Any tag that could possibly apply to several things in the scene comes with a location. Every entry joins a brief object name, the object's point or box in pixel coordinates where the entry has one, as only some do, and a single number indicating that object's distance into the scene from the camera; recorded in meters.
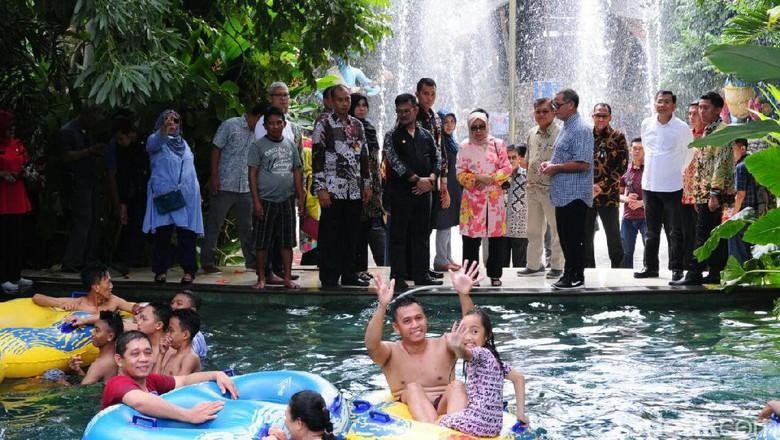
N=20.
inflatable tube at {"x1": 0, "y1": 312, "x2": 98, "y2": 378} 7.99
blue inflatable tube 5.54
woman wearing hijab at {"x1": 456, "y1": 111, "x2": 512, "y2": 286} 10.82
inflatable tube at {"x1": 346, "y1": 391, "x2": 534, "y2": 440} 5.56
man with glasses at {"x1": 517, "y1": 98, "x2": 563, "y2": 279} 11.27
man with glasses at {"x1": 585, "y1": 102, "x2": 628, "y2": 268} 11.38
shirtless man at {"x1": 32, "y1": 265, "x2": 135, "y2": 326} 8.66
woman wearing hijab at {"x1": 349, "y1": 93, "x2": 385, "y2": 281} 11.00
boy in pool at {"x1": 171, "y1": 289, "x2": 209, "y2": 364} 7.82
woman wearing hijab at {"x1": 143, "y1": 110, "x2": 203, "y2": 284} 10.82
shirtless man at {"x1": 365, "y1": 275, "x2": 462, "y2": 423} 6.58
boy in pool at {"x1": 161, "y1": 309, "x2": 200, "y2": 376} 7.19
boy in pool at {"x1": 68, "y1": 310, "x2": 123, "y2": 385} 7.69
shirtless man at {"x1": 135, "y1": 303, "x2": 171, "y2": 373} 7.38
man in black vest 10.59
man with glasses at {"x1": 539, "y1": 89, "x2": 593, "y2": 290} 10.57
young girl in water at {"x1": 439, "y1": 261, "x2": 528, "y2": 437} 5.75
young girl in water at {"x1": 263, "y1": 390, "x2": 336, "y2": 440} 5.11
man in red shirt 5.81
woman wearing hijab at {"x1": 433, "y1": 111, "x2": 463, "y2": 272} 11.78
